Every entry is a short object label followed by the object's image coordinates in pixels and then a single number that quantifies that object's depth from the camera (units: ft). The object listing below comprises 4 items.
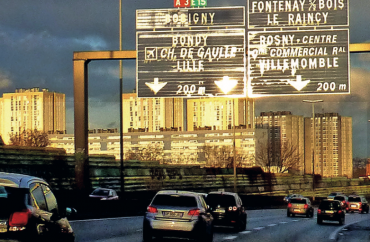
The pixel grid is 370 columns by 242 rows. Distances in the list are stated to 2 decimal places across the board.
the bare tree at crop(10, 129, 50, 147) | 560.61
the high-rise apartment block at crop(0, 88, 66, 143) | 636.69
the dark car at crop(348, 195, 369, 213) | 245.24
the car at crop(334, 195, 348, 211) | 239.09
